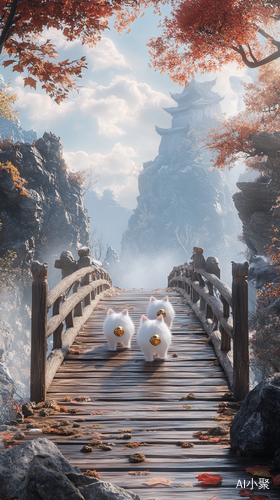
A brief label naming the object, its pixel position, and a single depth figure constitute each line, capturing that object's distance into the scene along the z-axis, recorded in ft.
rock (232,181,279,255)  66.39
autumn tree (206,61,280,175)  56.75
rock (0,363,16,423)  50.08
